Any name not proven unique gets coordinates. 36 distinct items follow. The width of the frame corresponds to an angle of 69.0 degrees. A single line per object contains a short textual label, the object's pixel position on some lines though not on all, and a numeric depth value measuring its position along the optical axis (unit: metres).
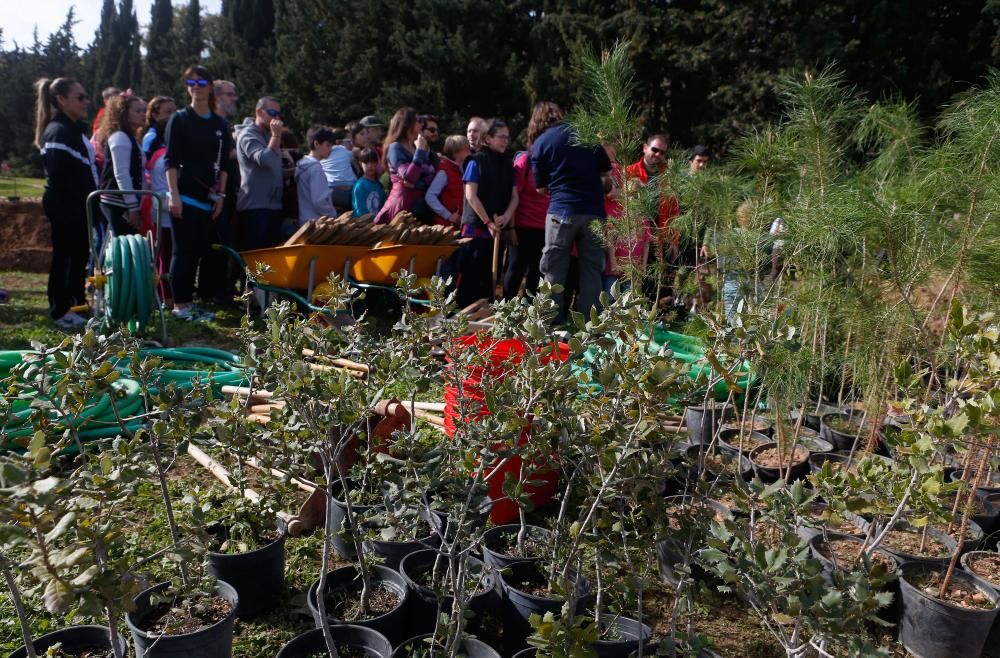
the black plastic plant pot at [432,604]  2.25
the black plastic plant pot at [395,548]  2.56
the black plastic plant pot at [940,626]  2.35
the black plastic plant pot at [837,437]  3.88
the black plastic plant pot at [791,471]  3.46
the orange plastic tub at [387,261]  5.86
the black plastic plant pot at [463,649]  2.00
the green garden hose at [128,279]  4.95
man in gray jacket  6.51
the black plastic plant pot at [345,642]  2.02
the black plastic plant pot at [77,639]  1.96
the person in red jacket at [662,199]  5.08
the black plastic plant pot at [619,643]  2.01
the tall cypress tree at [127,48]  38.22
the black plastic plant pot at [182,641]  1.94
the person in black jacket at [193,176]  6.00
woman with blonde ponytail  5.54
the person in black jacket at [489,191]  6.45
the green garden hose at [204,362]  4.46
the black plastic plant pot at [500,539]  2.42
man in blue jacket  5.50
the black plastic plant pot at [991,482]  3.20
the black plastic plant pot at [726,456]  3.39
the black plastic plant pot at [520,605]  2.18
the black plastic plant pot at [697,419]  4.10
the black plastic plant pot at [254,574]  2.37
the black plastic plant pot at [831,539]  2.64
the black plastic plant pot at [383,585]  2.13
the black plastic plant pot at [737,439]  3.75
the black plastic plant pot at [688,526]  1.76
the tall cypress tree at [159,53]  33.53
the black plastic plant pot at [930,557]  2.62
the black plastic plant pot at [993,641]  2.45
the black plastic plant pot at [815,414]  4.02
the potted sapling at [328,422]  1.84
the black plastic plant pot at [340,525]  2.75
